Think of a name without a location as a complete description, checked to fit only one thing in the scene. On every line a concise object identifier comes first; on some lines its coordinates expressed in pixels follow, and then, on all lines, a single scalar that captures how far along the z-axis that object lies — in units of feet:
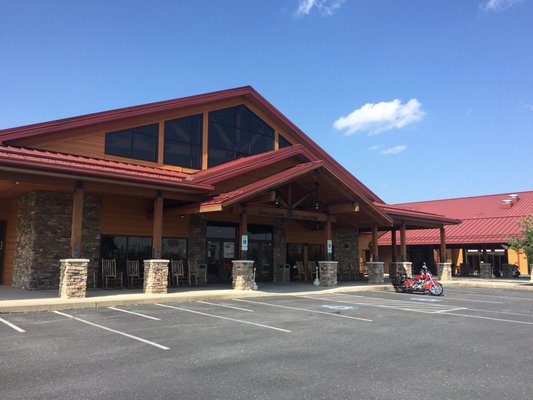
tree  79.20
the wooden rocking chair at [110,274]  54.80
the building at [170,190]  49.17
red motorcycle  57.98
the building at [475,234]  102.68
